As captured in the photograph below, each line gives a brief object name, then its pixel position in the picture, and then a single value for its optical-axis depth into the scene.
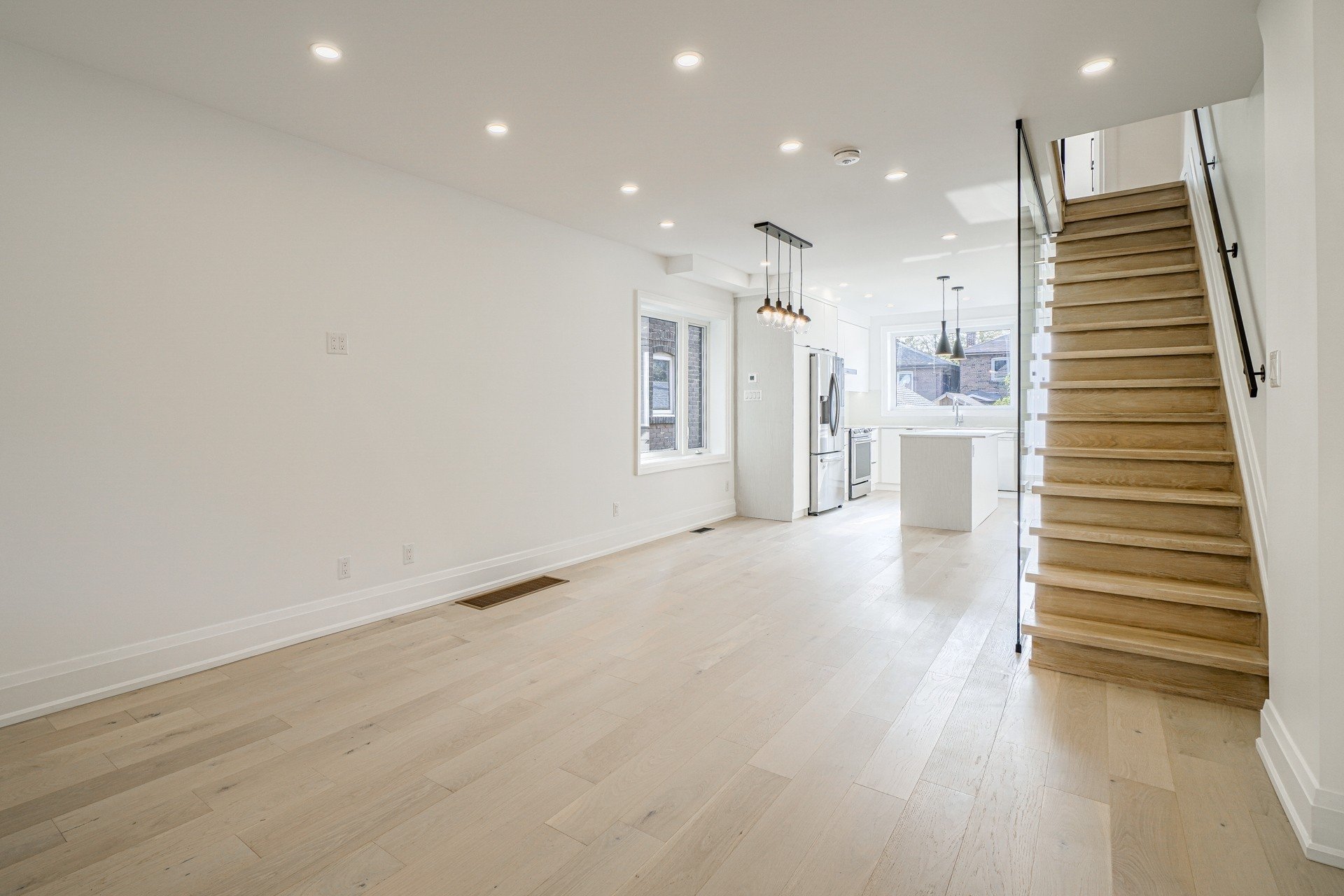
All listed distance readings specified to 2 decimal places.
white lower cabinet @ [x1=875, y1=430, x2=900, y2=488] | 9.16
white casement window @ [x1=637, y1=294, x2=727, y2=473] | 5.87
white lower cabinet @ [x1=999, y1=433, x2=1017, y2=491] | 8.00
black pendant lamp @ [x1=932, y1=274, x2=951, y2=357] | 7.19
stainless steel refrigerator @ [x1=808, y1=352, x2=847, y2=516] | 6.77
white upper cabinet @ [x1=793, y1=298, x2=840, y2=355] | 6.82
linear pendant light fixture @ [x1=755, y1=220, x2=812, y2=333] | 4.70
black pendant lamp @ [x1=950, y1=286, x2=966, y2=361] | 7.35
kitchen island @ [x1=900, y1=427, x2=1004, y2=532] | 6.06
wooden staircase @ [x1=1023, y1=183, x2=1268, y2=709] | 2.62
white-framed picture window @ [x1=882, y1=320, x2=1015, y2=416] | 8.84
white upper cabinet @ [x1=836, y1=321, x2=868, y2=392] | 8.49
